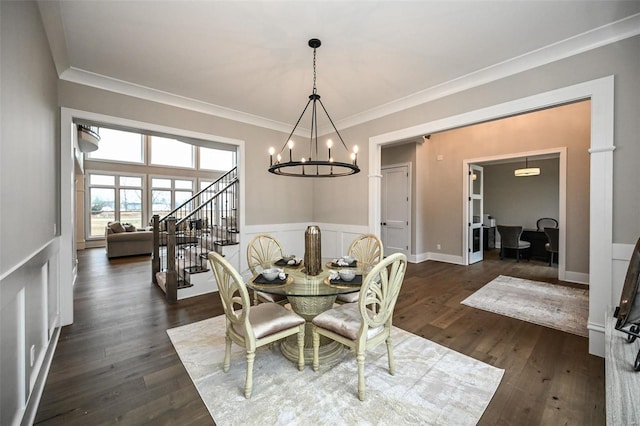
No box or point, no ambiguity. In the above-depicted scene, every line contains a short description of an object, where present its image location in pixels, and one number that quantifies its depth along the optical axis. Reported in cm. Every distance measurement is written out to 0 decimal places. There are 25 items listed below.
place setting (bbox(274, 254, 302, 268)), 271
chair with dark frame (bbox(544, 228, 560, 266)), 561
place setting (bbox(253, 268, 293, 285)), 213
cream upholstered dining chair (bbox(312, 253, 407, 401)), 179
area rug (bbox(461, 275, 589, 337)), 306
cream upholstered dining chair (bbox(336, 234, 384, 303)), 308
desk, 619
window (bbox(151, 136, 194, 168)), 1014
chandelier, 496
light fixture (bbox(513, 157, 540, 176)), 633
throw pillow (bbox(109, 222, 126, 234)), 726
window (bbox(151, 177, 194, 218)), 1014
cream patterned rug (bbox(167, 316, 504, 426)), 166
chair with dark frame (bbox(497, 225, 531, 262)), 611
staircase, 371
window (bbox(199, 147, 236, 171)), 1124
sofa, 676
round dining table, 199
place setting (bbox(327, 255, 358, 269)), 264
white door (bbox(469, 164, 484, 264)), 599
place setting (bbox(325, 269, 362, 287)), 209
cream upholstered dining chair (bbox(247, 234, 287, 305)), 261
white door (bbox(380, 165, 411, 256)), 626
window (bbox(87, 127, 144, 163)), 900
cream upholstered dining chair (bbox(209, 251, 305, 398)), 182
